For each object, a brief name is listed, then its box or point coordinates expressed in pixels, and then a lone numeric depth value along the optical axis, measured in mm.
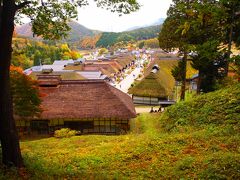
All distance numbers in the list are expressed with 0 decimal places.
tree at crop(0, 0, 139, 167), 7409
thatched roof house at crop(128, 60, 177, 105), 41344
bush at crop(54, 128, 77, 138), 21916
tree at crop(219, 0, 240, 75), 8352
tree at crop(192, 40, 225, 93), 28625
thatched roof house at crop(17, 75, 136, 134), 26688
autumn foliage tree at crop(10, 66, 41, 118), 23281
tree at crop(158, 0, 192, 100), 27406
